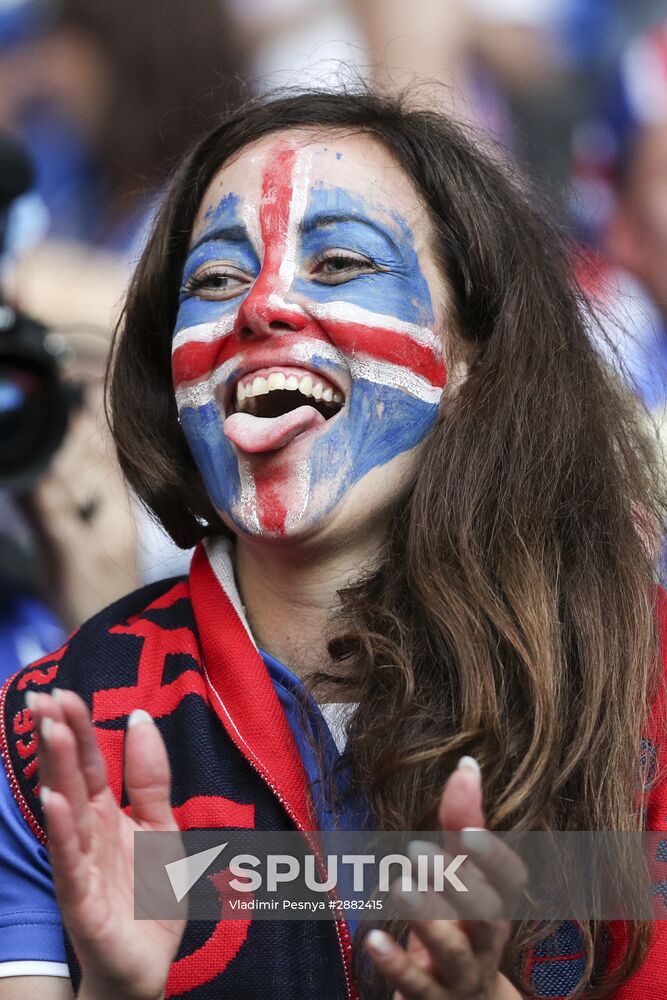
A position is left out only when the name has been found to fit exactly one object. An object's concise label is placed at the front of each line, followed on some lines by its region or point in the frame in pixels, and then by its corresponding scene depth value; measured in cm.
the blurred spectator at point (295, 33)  678
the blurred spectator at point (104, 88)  663
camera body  485
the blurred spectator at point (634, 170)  675
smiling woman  307
